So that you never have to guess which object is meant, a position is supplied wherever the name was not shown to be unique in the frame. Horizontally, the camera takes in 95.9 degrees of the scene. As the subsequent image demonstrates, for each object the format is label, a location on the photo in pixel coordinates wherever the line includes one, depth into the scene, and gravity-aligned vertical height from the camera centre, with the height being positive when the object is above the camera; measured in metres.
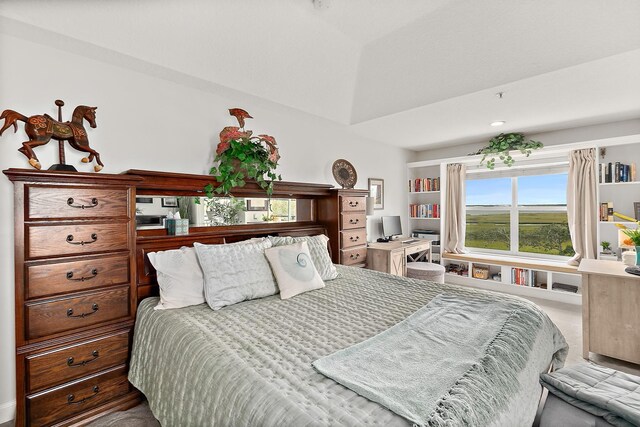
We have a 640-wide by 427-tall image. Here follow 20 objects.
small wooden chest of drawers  3.24 -0.12
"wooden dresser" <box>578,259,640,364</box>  2.26 -0.83
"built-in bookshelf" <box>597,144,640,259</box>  3.41 +0.26
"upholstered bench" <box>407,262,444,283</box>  3.85 -0.81
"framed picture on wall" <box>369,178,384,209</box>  4.38 +0.33
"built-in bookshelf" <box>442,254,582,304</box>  3.84 -0.97
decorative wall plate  3.77 +0.53
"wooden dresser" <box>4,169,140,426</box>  1.51 -0.46
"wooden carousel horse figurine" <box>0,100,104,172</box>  1.68 +0.51
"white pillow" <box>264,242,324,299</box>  2.05 -0.42
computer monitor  4.40 -0.23
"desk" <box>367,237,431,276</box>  3.49 -0.55
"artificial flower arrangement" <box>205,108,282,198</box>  2.38 +0.45
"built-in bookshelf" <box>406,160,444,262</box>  4.97 +0.20
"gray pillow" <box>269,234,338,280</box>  2.40 -0.35
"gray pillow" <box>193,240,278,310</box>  1.84 -0.41
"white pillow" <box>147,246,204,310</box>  1.80 -0.42
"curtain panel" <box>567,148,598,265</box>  3.62 +0.10
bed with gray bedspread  0.91 -0.59
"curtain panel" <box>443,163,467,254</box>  4.77 +0.04
